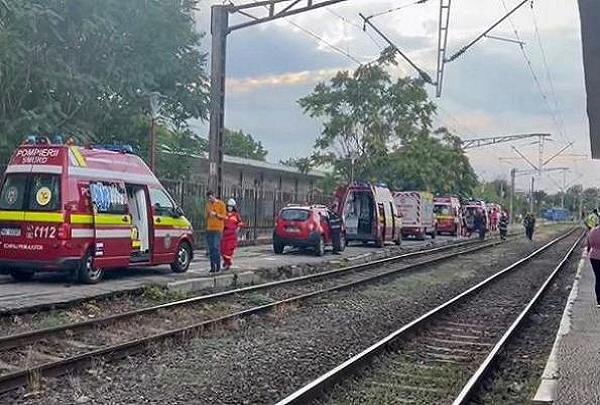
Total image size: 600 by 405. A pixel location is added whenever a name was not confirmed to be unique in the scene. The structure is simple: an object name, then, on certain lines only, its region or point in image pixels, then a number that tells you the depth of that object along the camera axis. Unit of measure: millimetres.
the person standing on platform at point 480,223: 56388
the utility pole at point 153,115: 25719
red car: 29266
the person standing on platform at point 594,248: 13531
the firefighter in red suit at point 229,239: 21703
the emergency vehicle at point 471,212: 63650
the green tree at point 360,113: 51969
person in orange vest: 20047
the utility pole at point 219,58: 23812
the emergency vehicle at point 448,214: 58562
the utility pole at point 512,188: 92862
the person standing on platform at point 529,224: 53006
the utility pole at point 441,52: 25703
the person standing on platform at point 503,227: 56062
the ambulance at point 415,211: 47156
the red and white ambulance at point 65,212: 16266
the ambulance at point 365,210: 36469
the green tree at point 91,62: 24500
